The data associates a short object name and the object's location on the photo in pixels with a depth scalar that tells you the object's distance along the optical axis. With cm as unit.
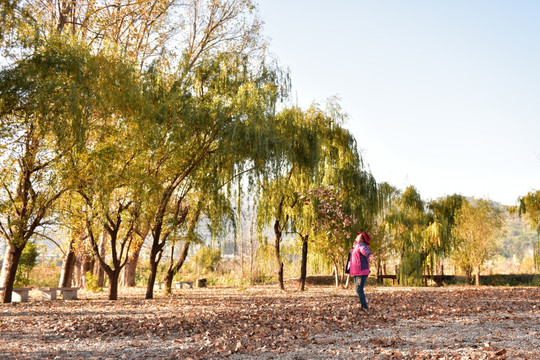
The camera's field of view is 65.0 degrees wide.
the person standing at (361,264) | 905
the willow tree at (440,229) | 2378
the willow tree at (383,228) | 1720
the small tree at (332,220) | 1538
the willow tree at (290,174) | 1232
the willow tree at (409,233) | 2230
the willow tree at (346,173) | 1617
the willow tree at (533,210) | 2223
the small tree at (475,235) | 2359
